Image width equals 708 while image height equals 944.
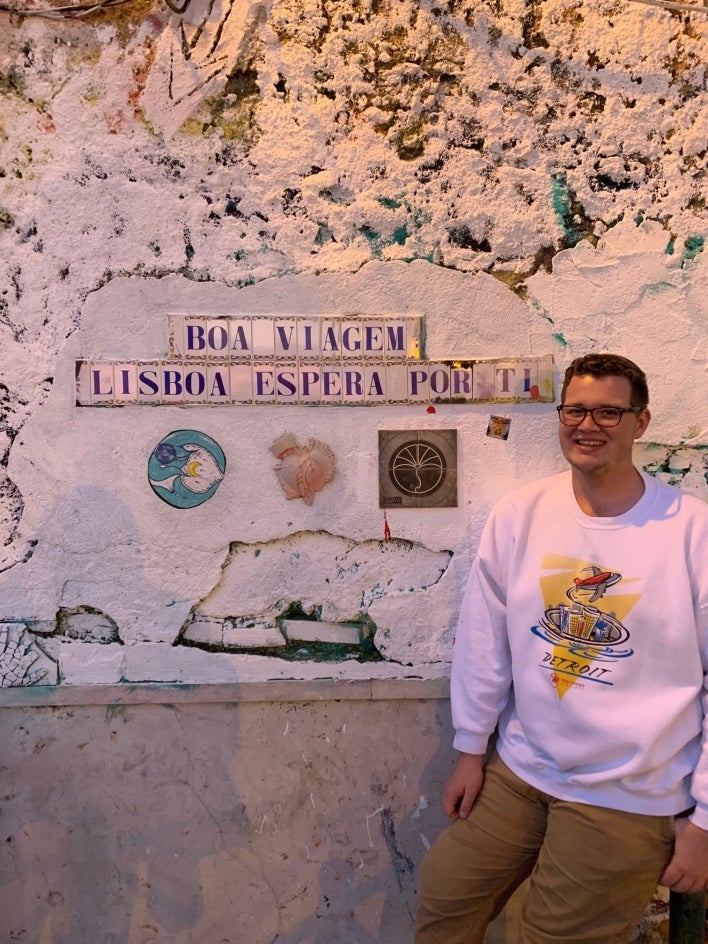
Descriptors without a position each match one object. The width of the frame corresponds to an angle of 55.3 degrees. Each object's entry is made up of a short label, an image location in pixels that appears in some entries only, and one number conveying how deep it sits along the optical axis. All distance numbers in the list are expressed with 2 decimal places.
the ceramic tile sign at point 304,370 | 2.06
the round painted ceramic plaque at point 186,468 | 2.06
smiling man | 1.64
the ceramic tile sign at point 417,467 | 2.09
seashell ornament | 2.08
